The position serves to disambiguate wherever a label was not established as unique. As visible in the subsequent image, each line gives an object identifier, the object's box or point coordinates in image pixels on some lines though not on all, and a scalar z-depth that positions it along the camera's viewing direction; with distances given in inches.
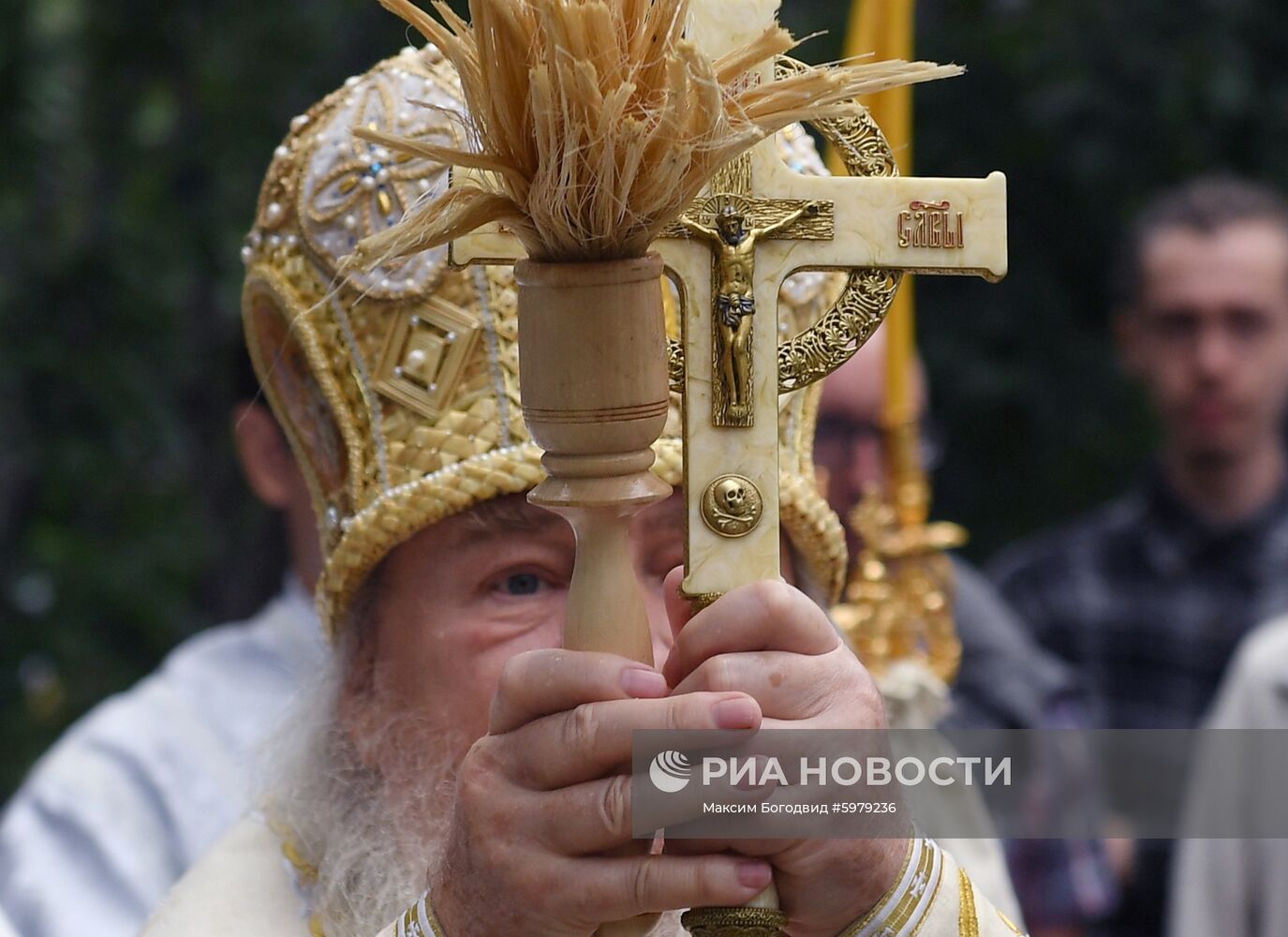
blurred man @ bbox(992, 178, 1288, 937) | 409.1
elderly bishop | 179.9
